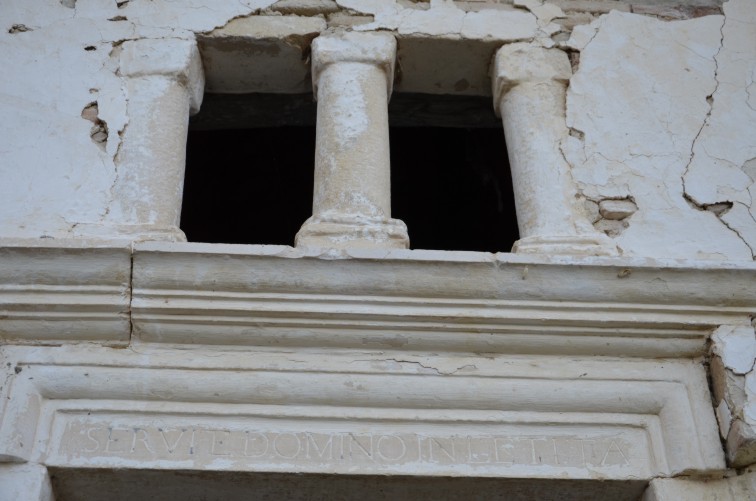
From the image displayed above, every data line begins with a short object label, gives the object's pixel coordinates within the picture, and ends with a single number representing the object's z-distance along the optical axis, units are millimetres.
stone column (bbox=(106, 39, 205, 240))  3340
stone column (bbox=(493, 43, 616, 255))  3375
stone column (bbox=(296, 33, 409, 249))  3316
